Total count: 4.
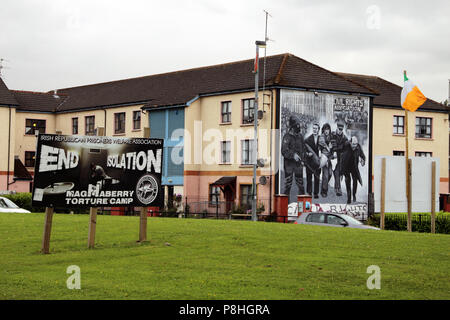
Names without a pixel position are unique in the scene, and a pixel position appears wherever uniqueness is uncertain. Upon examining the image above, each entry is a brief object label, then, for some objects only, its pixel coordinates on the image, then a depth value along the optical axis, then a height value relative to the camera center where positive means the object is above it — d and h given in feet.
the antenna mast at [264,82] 151.19 +23.05
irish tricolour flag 85.56 +11.55
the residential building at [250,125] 150.92 +14.61
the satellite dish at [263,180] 147.35 +0.41
